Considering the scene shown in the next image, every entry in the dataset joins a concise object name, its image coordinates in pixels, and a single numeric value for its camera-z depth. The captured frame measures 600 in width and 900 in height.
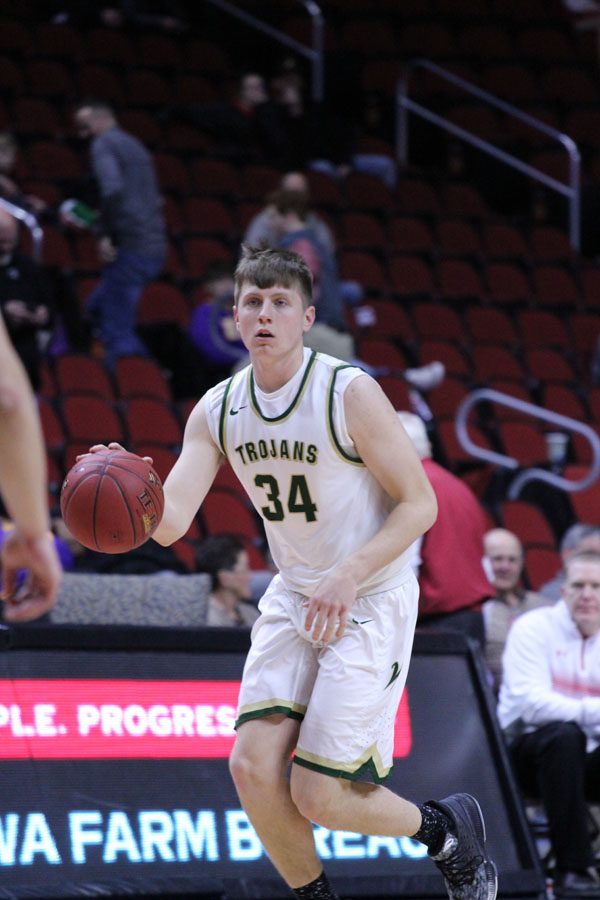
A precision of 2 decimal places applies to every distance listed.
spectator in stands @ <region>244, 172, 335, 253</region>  18.81
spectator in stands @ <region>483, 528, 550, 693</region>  15.41
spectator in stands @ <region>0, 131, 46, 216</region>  20.63
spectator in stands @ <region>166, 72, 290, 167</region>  28.20
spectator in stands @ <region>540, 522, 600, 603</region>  15.97
